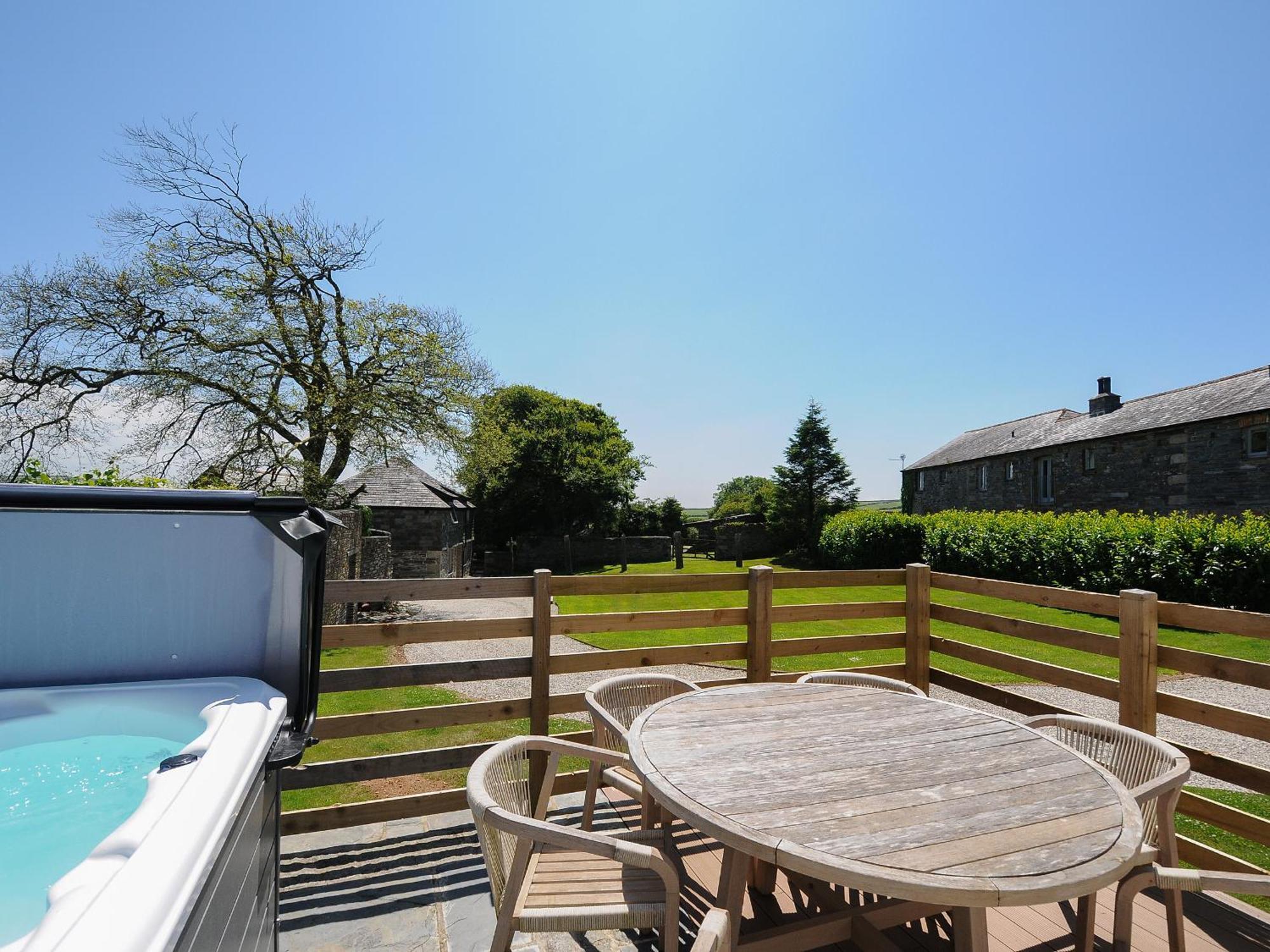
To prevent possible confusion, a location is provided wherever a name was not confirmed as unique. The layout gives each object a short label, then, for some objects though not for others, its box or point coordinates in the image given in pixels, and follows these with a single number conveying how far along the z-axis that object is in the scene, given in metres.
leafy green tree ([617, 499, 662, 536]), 26.78
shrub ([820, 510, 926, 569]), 18.17
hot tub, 1.08
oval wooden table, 1.33
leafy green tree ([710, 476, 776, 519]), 28.09
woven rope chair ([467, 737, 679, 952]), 1.57
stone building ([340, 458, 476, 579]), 16.11
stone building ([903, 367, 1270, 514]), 13.77
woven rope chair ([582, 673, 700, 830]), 2.42
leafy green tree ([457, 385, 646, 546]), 23.59
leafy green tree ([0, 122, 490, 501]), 10.90
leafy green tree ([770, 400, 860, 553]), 26.14
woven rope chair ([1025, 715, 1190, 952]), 1.89
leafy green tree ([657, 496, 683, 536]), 27.73
